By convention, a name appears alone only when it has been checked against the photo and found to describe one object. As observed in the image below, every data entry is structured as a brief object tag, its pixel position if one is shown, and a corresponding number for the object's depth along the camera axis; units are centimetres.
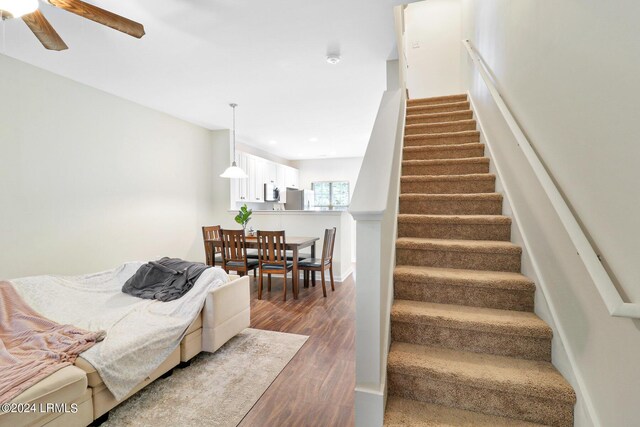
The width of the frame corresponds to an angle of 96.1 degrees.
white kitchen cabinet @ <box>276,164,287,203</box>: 742
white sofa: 136
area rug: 171
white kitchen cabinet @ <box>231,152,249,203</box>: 573
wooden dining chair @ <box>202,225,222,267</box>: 425
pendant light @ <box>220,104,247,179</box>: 427
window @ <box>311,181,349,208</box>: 847
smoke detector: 289
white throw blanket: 173
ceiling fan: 138
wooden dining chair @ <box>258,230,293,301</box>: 379
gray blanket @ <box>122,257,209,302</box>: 254
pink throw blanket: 141
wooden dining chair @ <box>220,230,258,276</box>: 395
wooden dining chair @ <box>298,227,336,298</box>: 399
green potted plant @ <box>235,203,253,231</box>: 429
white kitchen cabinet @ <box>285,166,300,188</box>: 815
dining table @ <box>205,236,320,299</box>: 384
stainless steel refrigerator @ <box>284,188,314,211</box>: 666
